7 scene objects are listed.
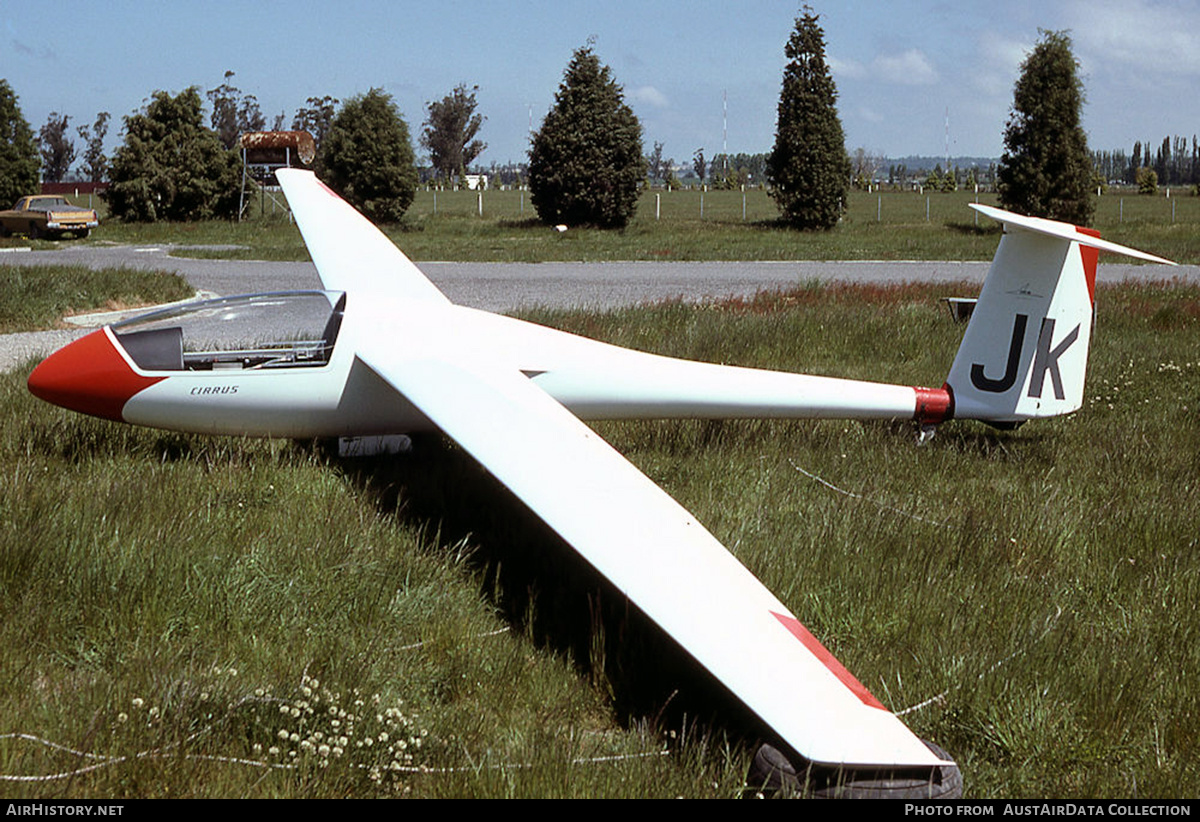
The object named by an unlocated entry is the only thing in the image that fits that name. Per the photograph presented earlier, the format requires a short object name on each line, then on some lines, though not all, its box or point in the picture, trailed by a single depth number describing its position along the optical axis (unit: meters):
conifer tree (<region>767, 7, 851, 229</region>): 36.22
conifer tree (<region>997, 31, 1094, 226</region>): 34.25
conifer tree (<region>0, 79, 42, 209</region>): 42.19
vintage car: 33.88
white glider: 3.47
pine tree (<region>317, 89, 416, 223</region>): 36.06
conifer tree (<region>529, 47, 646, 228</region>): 35.06
